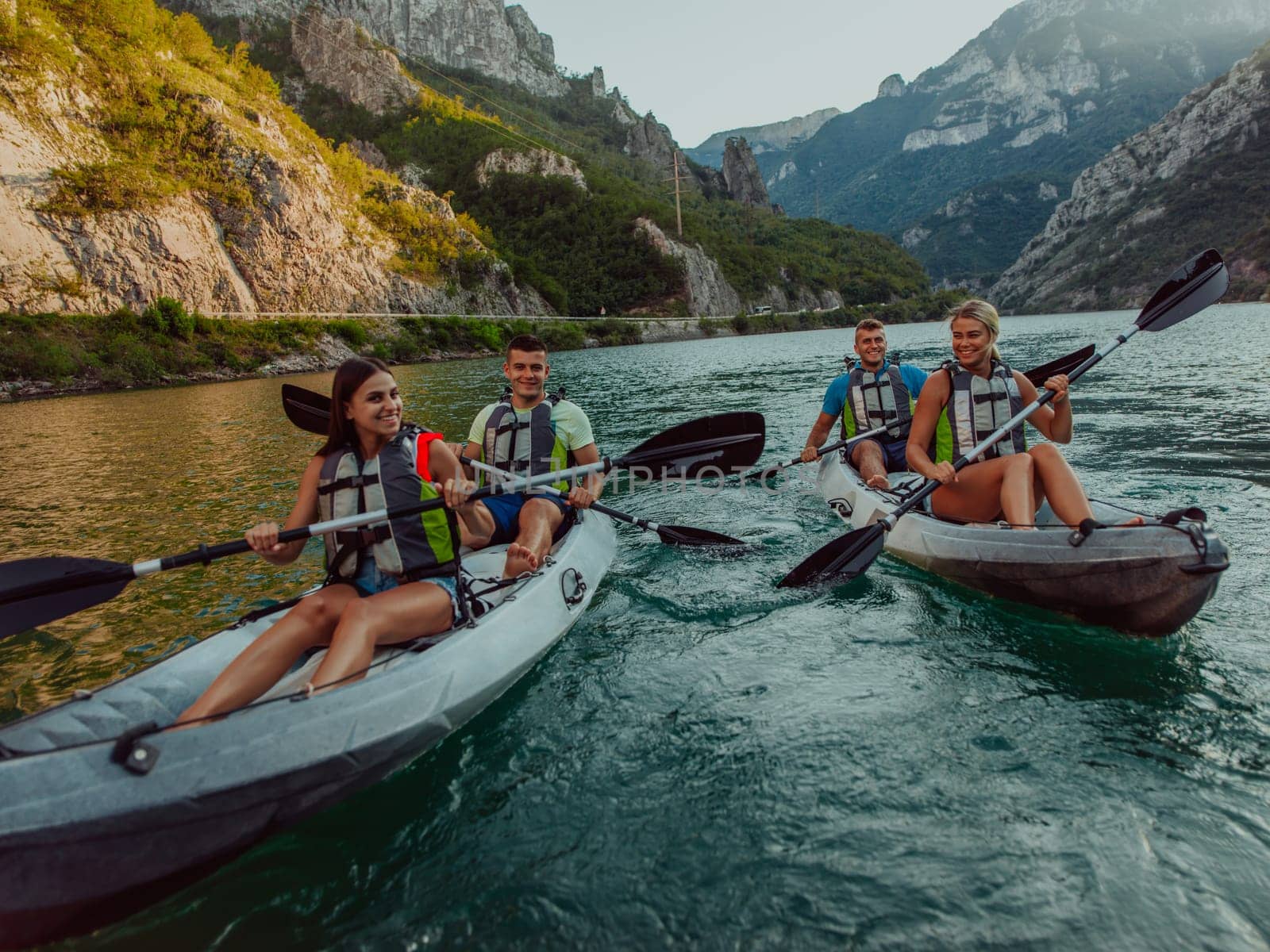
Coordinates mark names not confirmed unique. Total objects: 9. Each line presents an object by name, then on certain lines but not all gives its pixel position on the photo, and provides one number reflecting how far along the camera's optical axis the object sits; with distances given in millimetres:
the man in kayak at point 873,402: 7324
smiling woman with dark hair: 3367
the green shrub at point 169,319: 31141
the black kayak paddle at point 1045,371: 5637
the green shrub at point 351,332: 39188
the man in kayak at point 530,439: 5410
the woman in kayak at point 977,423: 4688
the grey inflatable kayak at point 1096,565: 3518
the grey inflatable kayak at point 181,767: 2197
